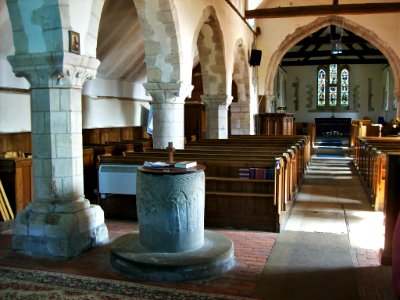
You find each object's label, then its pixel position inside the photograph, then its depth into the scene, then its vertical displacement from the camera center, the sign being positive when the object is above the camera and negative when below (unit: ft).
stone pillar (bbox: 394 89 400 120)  53.30 +4.08
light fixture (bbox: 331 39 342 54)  44.65 +8.42
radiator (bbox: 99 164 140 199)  20.13 -2.06
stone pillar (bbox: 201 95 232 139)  38.42 +1.65
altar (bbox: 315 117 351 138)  82.79 +0.93
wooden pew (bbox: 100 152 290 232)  18.76 -2.71
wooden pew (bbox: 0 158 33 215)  20.12 -2.08
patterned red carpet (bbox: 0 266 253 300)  11.91 -4.24
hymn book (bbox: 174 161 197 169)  14.73 -1.05
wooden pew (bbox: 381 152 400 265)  13.70 -2.08
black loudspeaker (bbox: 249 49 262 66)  50.70 +8.40
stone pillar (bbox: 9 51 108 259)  14.94 -0.81
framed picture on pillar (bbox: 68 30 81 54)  14.92 +3.01
